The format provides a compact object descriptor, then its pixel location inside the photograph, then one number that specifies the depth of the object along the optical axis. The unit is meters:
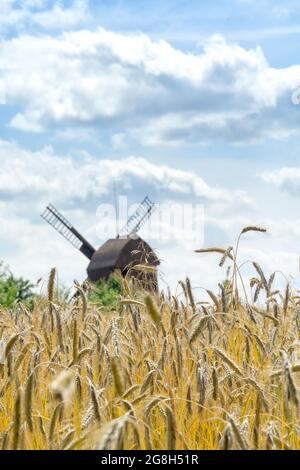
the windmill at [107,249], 33.94
